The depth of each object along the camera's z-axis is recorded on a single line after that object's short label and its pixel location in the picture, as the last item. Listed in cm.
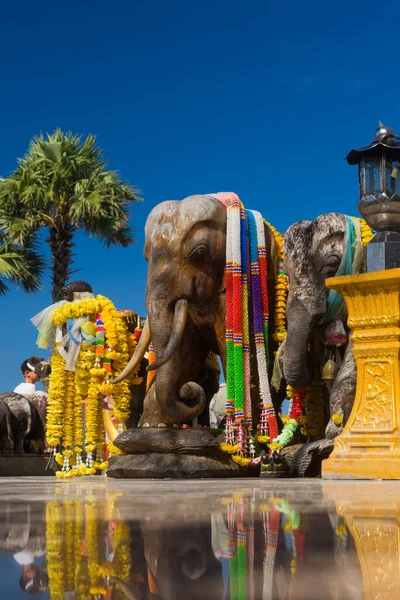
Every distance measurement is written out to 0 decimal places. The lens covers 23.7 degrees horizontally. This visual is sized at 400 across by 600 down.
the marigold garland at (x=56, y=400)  1279
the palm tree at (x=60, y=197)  2483
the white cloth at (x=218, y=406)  1617
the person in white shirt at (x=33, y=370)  1828
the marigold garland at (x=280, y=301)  955
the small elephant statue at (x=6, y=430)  1633
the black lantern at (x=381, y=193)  636
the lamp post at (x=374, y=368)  584
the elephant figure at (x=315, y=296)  884
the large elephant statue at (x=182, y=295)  930
